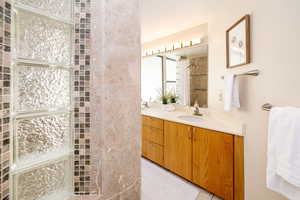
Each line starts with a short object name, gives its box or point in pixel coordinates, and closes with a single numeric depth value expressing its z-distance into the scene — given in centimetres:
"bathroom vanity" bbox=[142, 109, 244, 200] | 152
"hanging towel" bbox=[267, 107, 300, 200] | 83
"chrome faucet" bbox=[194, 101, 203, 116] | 239
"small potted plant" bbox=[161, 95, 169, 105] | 298
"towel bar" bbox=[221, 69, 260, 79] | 127
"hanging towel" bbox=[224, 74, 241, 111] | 152
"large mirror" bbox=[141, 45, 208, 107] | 245
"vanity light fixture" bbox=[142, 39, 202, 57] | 250
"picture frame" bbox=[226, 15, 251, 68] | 138
